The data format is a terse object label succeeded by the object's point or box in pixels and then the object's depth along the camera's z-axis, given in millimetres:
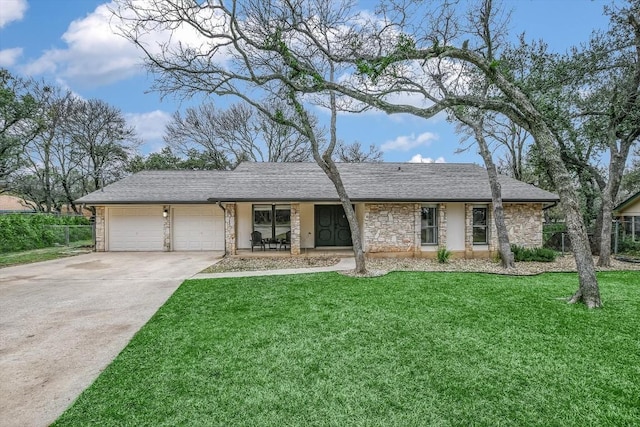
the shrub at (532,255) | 12289
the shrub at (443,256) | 11727
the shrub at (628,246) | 14266
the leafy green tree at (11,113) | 15562
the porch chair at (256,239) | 14164
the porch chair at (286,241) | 14688
